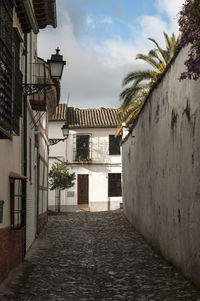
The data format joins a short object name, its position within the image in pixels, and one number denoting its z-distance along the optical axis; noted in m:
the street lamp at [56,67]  11.66
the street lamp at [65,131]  25.11
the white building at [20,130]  7.61
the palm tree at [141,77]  23.52
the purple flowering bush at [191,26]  5.14
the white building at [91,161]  38.06
